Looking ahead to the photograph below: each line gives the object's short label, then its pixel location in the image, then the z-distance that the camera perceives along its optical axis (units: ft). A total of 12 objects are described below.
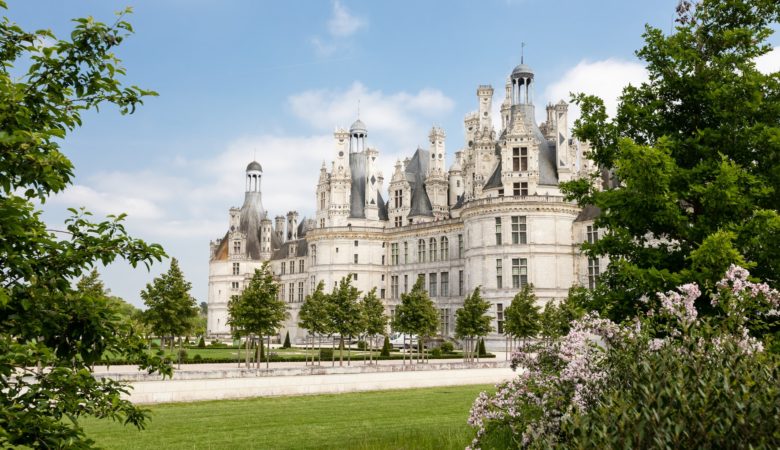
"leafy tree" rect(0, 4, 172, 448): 19.60
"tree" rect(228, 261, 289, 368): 126.00
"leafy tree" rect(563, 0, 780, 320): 44.29
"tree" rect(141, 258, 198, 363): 126.41
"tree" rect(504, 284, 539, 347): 148.56
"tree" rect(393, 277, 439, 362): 151.02
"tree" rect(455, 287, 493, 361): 151.33
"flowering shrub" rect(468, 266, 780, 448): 20.21
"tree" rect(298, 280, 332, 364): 155.33
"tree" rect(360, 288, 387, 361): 158.61
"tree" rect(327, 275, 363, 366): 152.05
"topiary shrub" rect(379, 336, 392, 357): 170.60
